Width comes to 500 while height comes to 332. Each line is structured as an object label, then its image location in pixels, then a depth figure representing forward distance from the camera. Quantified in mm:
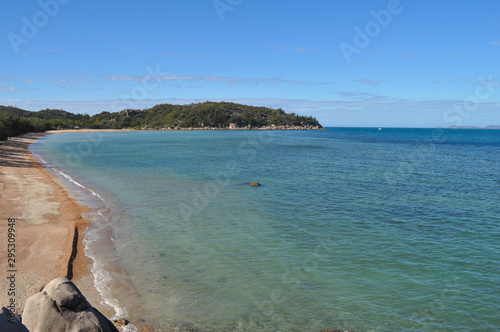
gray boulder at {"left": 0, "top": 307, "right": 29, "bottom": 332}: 6387
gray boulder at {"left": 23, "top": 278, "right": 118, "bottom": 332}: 7480
